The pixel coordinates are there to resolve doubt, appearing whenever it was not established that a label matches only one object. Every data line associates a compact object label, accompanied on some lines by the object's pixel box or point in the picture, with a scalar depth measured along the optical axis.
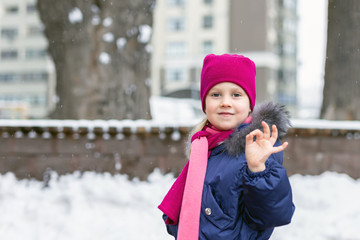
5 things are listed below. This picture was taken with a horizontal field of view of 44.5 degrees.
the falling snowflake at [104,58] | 5.10
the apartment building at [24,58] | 43.22
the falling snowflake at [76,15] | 5.05
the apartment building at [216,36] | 34.03
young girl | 1.61
